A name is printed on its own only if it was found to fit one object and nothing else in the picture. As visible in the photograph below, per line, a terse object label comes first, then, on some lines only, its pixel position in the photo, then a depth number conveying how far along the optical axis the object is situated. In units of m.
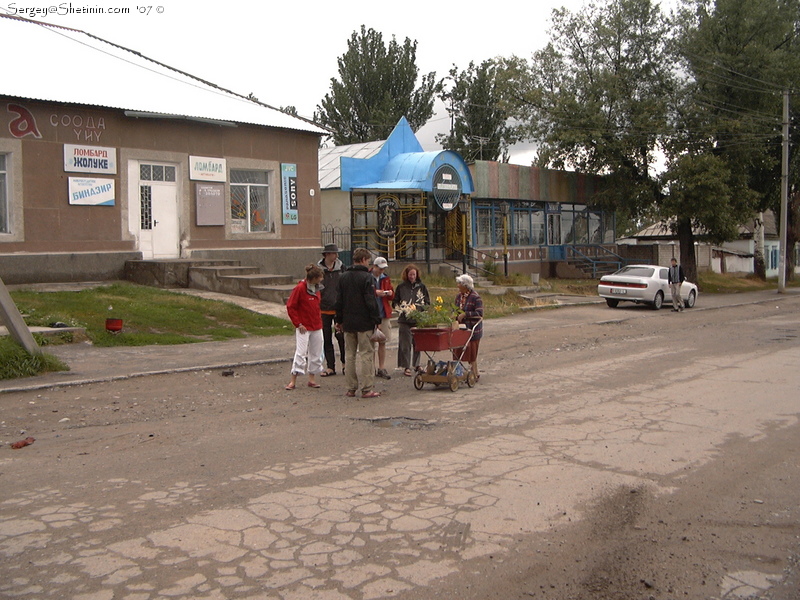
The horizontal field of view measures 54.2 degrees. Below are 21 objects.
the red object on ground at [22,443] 7.55
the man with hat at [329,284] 11.72
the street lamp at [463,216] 30.80
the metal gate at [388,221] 29.61
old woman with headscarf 11.06
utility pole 32.97
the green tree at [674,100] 33.97
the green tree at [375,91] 50.34
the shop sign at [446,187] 29.50
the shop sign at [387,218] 29.52
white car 24.78
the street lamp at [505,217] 31.02
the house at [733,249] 47.88
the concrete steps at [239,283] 19.81
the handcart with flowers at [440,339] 10.44
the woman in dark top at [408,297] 11.34
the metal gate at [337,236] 30.20
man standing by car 24.25
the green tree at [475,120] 50.69
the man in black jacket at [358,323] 10.10
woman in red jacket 10.77
